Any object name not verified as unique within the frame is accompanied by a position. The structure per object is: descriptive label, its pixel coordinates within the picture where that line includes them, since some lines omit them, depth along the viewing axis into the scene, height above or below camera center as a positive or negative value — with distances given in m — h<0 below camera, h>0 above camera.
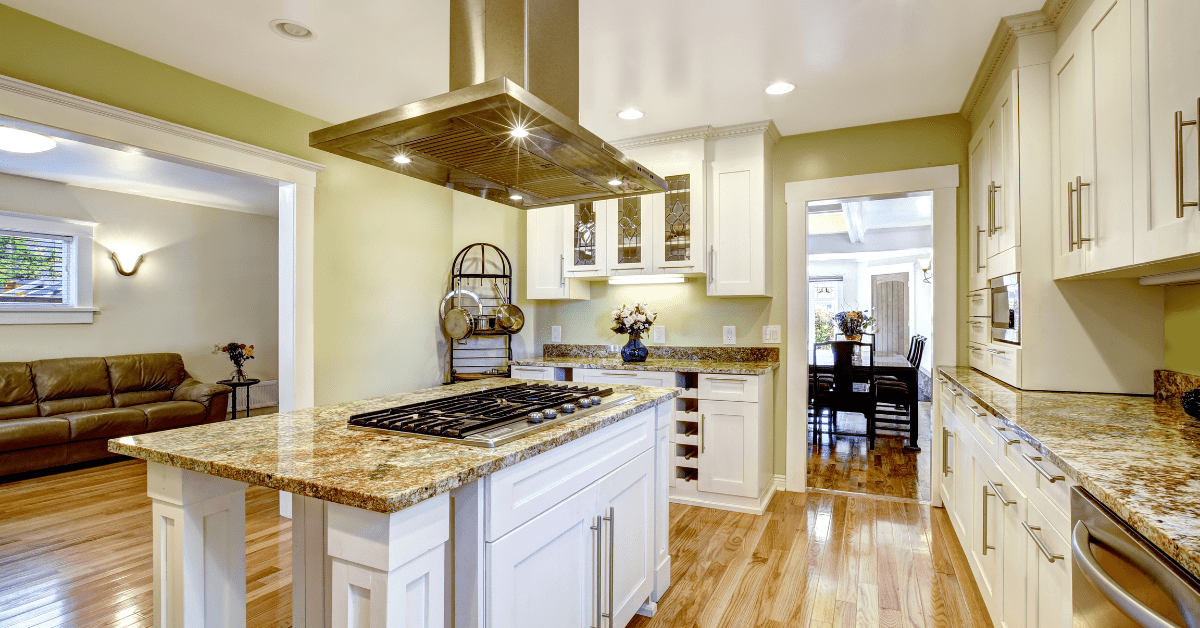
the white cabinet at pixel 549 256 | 4.08 +0.44
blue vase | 3.75 -0.24
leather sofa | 4.07 -0.74
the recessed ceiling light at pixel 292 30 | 2.37 +1.24
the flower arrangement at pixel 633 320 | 3.73 -0.03
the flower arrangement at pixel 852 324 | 5.41 -0.09
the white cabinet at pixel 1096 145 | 1.61 +0.56
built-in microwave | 2.32 +0.03
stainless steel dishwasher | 0.82 -0.44
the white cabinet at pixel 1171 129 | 1.28 +0.45
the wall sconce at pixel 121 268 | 5.20 +0.48
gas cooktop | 1.44 -0.30
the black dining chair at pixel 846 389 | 4.81 -0.64
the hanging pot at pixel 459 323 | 3.97 -0.05
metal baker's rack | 4.21 +0.15
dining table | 4.84 -0.53
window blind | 4.71 +0.40
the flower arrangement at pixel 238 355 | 5.57 -0.39
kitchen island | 1.05 -0.47
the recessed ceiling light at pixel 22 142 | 2.71 +0.87
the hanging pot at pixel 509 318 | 4.01 -0.02
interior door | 8.52 +0.06
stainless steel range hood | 1.44 +0.52
